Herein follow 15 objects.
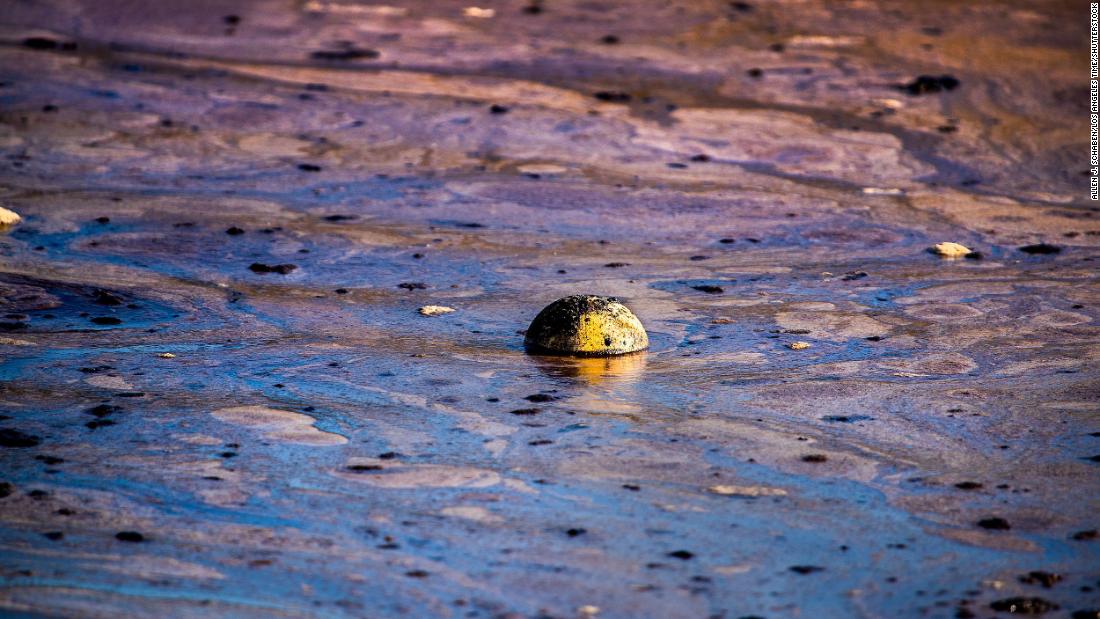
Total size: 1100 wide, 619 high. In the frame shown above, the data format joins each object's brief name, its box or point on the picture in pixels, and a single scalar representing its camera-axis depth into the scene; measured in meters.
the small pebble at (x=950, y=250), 12.53
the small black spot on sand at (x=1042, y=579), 5.83
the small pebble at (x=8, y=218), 12.48
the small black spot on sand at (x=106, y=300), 10.48
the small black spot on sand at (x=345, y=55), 19.47
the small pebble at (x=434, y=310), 10.45
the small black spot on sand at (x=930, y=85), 18.37
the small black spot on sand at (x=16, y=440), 7.42
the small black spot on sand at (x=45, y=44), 18.98
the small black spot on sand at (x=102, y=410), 7.92
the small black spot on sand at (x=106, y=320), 10.05
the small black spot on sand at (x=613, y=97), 17.87
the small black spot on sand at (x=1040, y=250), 12.66
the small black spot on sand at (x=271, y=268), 11.59
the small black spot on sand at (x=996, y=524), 6.44
